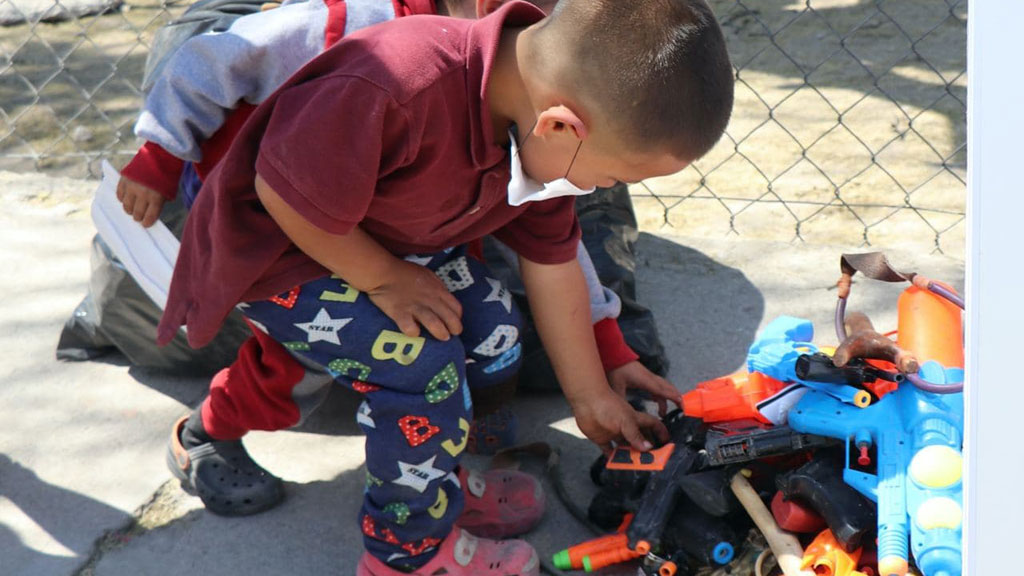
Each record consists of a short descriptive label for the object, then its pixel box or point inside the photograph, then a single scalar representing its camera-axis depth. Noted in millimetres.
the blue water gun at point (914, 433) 1452
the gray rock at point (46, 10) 4773
